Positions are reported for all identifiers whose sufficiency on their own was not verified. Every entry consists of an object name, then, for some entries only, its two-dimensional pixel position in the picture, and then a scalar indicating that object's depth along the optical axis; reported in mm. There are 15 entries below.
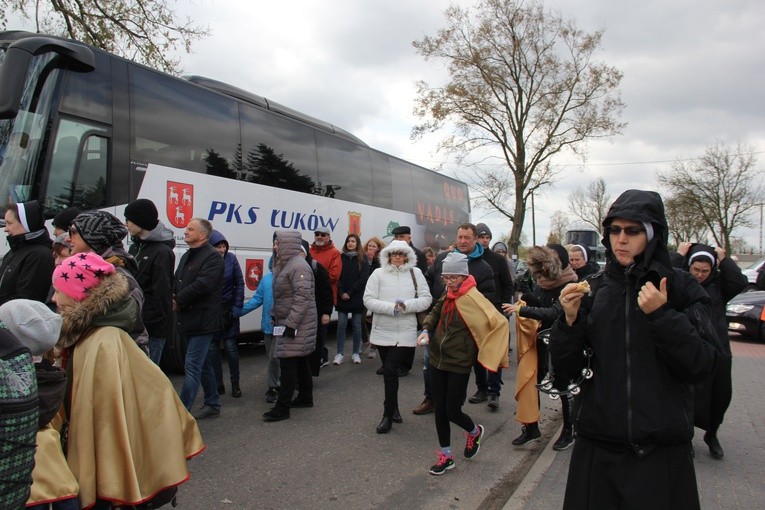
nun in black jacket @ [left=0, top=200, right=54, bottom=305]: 4195
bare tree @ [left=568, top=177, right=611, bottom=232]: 62781
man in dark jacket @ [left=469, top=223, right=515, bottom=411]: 6137
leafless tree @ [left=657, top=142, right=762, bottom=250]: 39688
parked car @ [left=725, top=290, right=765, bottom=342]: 12242
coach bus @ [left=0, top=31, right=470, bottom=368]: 5812
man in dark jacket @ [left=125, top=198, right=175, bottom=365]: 4652
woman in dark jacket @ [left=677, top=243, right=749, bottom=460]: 4402
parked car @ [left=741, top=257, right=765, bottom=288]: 17608
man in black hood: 1985
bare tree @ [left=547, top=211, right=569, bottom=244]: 71044
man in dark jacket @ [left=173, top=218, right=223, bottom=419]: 5145
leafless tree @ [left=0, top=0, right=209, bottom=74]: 13703
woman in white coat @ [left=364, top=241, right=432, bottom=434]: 5242
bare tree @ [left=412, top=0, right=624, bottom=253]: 27156
